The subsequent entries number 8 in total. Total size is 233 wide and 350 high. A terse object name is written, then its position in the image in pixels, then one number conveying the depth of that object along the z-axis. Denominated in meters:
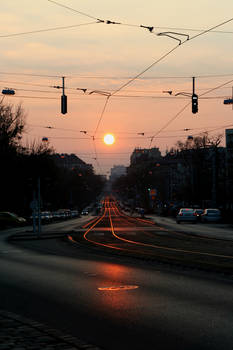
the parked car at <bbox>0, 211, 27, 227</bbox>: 57.66
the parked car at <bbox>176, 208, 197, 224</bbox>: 56.47
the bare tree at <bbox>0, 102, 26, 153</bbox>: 61.11
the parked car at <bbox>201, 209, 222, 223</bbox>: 56.78
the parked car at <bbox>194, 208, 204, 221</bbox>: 64.68
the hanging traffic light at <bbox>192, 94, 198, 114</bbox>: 25.91
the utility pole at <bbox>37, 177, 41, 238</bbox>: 35.13
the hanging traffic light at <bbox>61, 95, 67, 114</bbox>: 26.70
